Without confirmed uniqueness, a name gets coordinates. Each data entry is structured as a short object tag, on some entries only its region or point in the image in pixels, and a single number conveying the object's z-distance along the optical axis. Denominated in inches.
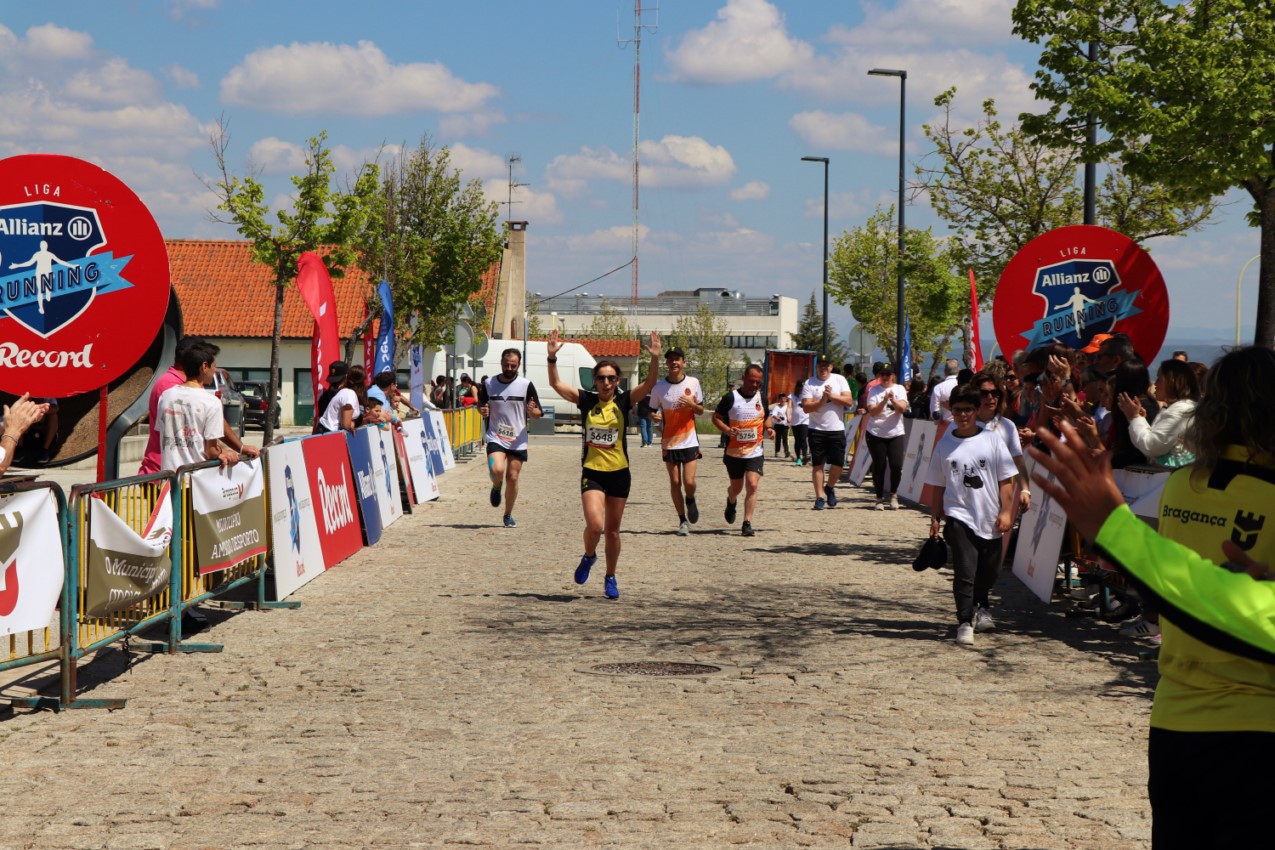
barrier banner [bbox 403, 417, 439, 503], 809.5
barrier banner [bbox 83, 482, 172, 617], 296.8
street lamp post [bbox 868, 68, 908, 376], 1363.2
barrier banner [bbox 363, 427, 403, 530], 656.4
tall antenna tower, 2854.3
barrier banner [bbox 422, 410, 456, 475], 988.6
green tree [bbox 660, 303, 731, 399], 4039.9
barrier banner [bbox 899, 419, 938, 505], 791.7
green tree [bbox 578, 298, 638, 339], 4483.3
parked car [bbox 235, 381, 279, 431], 1823.3
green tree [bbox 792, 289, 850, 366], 4249.8
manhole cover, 331.3
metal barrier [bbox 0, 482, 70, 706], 271.0
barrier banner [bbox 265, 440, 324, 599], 436.5
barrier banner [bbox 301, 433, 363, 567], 500.1
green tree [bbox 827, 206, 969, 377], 1464.1
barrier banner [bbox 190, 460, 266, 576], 365.4
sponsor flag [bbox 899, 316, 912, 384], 1152.2
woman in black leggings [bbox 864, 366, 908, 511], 795.4
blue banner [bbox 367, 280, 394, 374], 820.0
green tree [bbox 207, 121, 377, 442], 1217.4
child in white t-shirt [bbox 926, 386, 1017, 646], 377.4
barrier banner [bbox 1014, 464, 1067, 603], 438.0
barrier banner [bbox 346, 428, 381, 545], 592.1
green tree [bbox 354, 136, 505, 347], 1734.7
